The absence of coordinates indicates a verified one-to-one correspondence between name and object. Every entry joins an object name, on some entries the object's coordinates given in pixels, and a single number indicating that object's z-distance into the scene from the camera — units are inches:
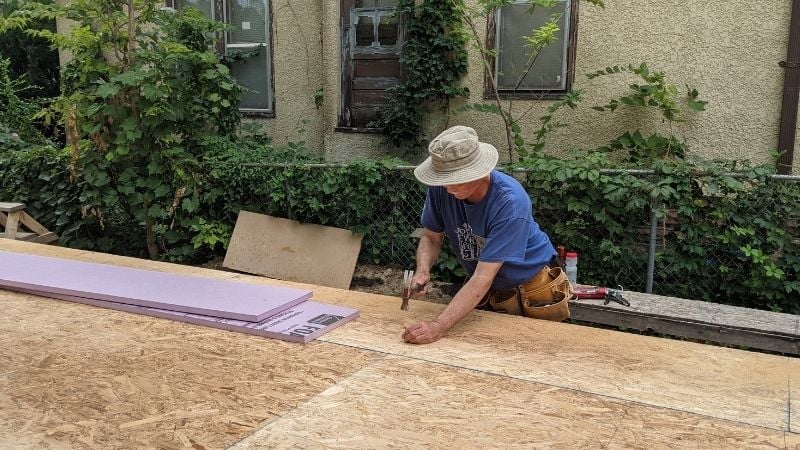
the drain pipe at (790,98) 212.7
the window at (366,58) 274.8
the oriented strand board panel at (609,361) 74.9
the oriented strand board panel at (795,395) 68.2
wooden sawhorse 258.1
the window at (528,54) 247.9
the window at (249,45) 313.9
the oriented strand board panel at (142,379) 66.6
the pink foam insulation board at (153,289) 105.0
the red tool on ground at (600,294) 171.9
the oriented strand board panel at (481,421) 64.0
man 100.7
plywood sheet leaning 234.4
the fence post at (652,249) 189.3
